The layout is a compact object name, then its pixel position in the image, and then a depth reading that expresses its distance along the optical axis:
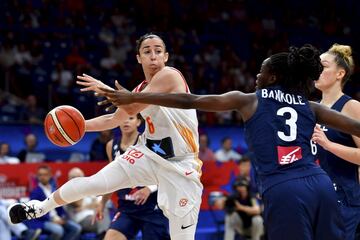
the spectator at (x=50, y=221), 9.95
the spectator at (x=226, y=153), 13.19
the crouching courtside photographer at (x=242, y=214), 10.79
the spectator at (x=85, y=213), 10.27
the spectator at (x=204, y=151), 12.89
